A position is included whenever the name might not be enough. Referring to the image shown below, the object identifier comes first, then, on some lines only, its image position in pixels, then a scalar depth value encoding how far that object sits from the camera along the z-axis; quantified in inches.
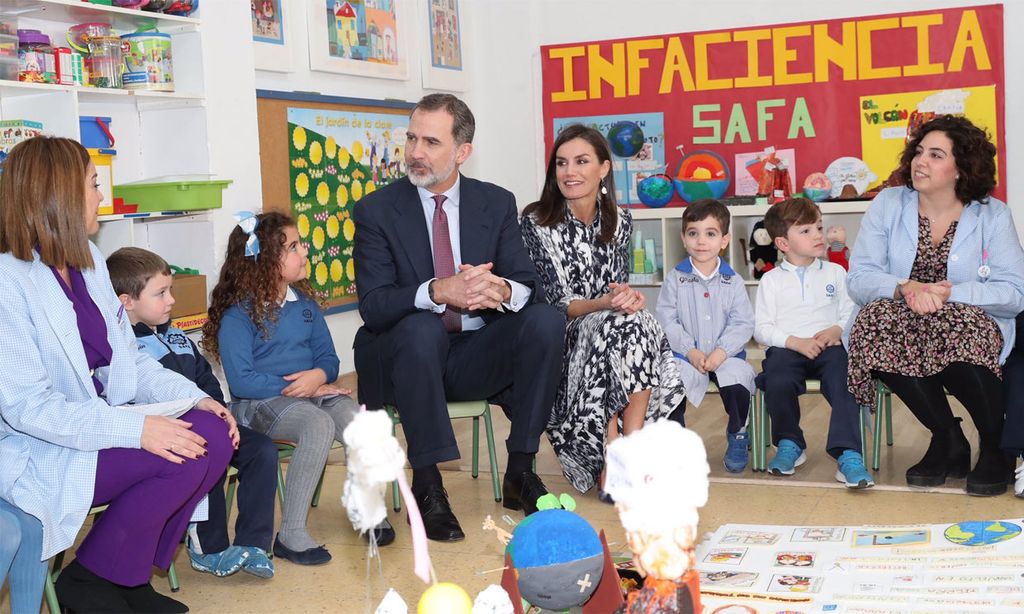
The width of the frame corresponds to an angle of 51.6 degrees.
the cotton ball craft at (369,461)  48.5
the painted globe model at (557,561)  74.7
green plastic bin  146.3
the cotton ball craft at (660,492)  47.4
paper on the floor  82.4
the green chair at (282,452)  111.0
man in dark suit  111.6
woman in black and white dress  119.9
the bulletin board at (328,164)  189.3
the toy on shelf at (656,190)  237.8
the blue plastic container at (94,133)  145.7
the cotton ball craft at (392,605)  54.6
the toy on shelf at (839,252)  216.1
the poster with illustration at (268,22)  182.5
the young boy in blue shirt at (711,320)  132.2
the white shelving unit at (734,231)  229.5
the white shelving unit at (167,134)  149.0
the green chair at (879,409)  128.5
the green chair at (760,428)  132.8
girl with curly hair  110.1
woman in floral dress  120.1
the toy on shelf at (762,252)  221.8
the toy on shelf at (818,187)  223.6
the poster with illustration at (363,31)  203.6
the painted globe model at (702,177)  234.4
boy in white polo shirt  127.0
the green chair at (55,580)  86.9
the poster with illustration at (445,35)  237.0
